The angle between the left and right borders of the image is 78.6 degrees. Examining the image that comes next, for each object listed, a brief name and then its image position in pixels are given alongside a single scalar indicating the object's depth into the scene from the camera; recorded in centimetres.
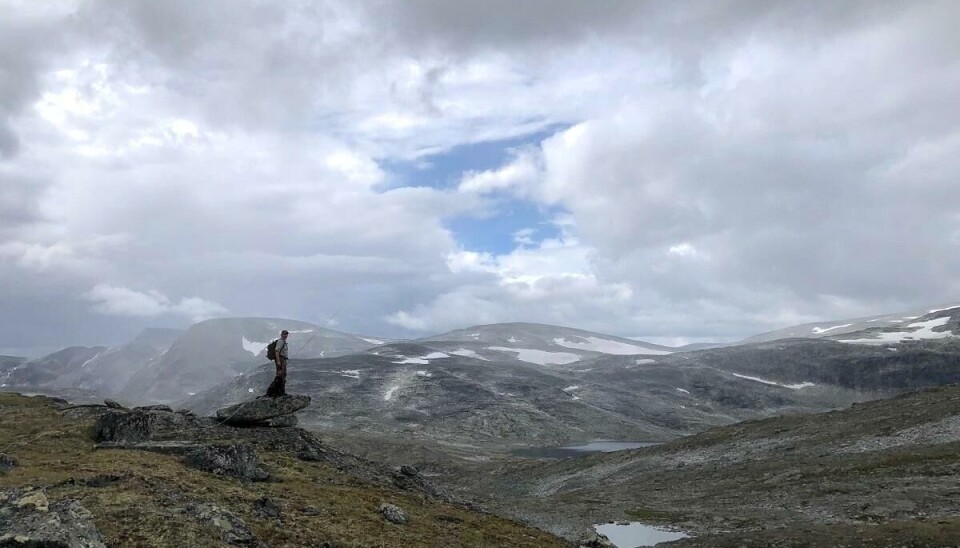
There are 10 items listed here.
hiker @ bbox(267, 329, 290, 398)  4044
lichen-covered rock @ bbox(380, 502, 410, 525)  2758
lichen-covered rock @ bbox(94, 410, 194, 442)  3406
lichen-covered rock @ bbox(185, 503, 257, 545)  1953
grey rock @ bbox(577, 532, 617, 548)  3471
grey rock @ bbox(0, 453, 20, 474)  2432
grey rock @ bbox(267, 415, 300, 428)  4262
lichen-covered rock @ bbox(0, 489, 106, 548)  1424
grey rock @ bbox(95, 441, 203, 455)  3131
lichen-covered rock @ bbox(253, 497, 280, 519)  2316
